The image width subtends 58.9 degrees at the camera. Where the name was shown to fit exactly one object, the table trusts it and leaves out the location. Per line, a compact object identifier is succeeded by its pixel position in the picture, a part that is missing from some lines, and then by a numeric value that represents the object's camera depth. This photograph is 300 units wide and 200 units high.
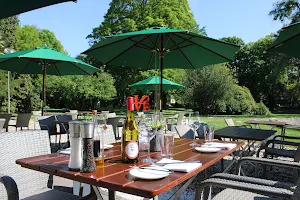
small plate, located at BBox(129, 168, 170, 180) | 1.41
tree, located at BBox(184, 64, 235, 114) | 20.50
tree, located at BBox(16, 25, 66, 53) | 26.41
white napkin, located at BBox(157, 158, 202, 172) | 1.60
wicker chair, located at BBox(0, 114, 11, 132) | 6.70
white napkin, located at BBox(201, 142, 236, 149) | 2.42
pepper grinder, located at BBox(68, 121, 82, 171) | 1.58
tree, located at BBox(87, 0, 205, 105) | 19.06
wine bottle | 1.75
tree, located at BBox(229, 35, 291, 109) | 34.78
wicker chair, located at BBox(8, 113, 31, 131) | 7.35
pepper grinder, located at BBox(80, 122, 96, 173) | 1.52
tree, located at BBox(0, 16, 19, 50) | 20.98
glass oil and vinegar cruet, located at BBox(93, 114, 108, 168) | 1.62
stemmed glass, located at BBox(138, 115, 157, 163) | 1.92
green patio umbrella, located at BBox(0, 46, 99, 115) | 5.79
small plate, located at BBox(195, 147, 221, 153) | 2.21
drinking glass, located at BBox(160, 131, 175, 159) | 1.99
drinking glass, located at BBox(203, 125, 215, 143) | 2.67
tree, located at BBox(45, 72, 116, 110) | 21.69
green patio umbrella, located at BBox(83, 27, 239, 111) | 4.30
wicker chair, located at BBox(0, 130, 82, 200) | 2.00
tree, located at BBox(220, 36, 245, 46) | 37.81
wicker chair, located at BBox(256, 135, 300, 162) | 3.90
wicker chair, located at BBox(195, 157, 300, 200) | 1.53
